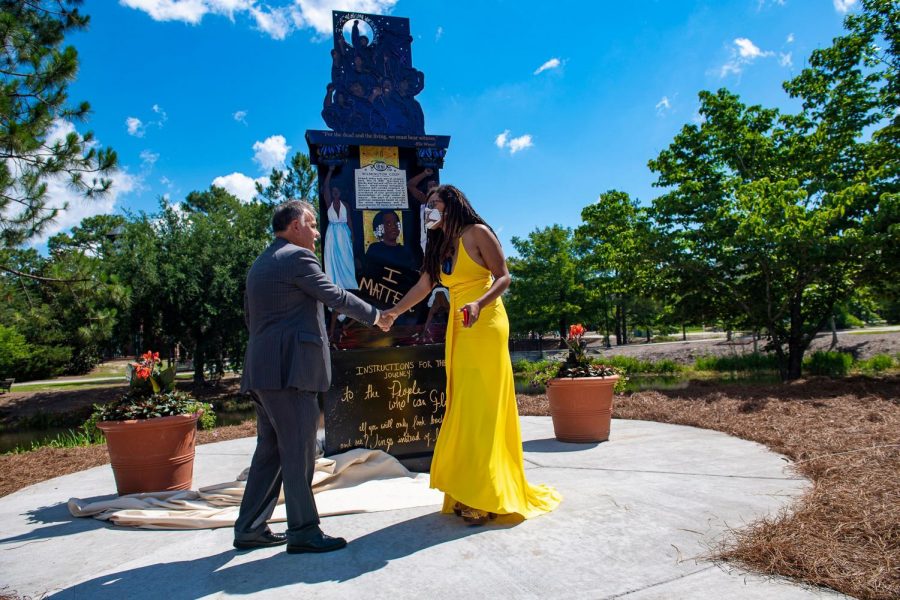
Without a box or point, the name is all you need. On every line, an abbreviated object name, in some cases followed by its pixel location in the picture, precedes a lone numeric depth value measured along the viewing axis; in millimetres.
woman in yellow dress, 3459
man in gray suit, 3098
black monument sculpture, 5012
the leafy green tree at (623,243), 12711
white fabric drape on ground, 3786
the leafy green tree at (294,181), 26234
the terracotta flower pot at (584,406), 5934
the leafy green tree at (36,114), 8367
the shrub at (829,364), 14098
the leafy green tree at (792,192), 10617
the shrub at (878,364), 14078
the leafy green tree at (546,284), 32156
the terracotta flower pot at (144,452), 4379
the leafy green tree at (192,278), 18672
